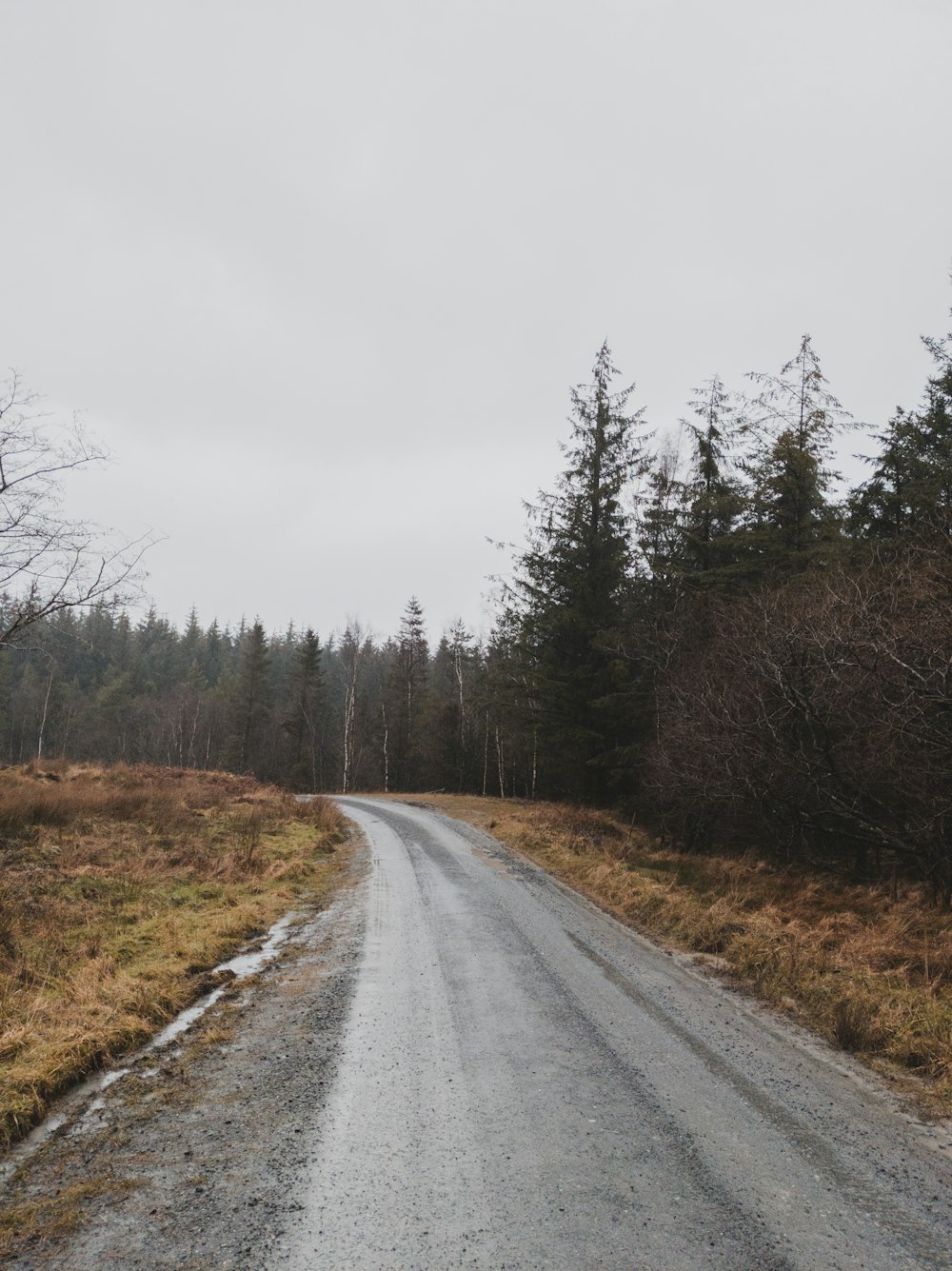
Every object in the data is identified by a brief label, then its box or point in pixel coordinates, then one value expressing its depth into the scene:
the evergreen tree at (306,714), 48.34
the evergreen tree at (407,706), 45.12
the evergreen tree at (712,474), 18.30
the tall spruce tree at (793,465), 15.88
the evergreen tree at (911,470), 12.47
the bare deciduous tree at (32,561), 10.42
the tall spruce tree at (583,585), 20.77
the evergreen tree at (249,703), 51.06
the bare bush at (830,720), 7.96
